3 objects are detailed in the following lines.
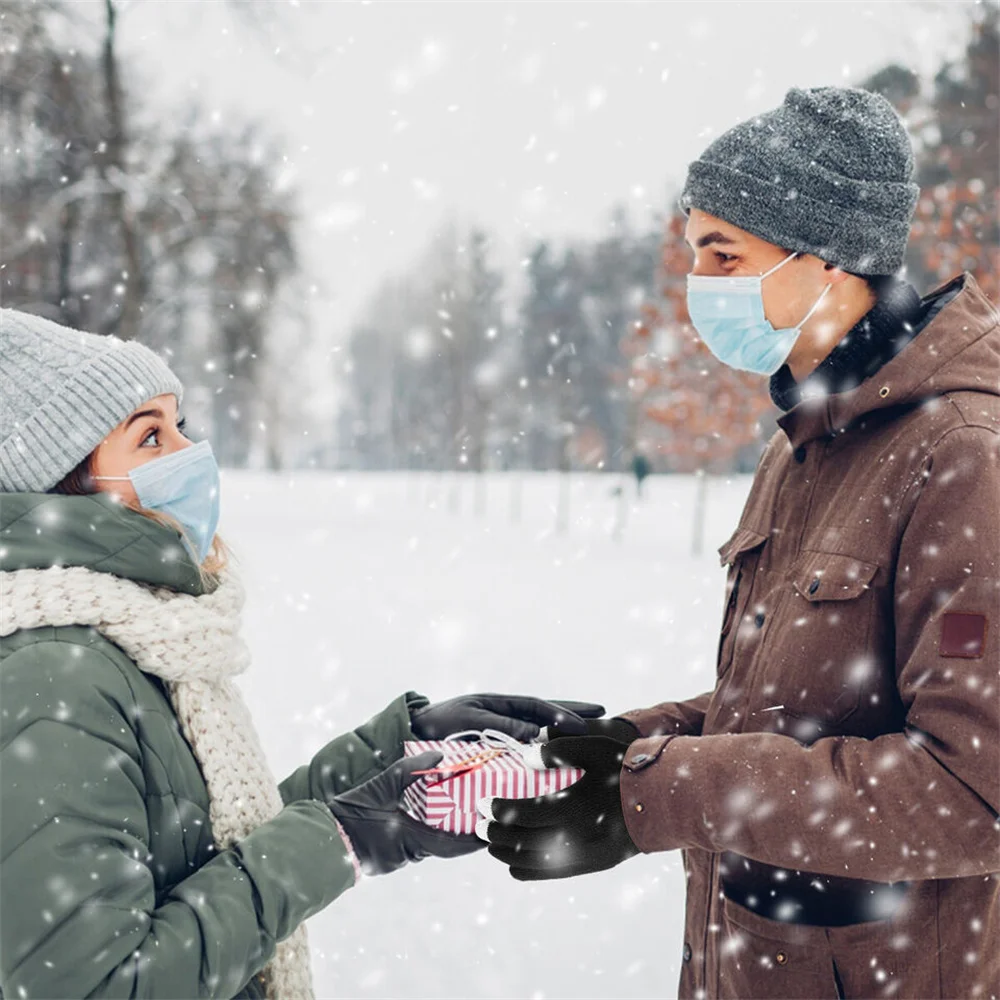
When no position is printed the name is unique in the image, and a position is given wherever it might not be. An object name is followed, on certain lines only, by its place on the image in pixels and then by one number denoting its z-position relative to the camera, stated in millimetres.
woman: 1333
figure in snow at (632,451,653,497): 19984
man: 1428
